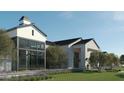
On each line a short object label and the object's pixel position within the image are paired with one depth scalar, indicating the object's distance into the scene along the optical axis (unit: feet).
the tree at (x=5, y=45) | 25.51
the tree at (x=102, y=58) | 38.68
